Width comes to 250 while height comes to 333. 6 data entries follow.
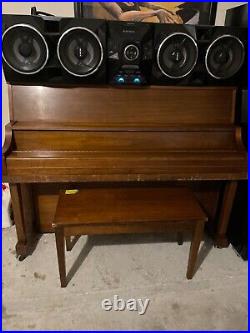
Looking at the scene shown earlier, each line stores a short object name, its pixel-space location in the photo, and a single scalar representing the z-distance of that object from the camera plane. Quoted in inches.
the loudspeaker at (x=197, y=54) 53.7
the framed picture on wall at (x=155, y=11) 64.7
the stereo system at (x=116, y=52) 50.6
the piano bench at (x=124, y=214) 50.4
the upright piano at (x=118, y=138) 52.9
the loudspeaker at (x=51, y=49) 49.9
